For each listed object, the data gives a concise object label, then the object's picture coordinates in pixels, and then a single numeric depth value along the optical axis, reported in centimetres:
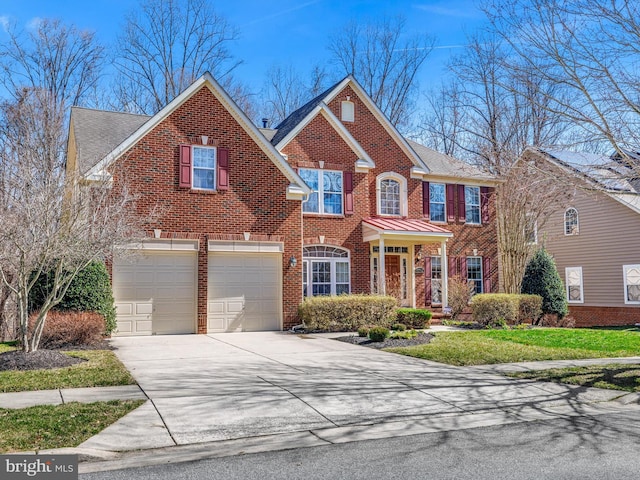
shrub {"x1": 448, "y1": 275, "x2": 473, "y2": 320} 2181
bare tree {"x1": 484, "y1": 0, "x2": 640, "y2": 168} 941
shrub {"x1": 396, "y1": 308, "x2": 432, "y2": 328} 1787
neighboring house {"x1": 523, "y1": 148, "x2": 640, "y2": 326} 2394
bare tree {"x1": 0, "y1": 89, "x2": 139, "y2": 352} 988
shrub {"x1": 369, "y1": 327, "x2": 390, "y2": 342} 1391
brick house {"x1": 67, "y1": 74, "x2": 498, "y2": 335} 1638
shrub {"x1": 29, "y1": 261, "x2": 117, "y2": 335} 1381
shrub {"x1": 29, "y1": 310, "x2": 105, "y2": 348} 1254
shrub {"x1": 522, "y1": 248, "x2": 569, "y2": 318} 2161
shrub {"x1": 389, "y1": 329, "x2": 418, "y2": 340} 1434
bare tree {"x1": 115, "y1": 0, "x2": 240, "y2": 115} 3177
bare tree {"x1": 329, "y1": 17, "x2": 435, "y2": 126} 3538
